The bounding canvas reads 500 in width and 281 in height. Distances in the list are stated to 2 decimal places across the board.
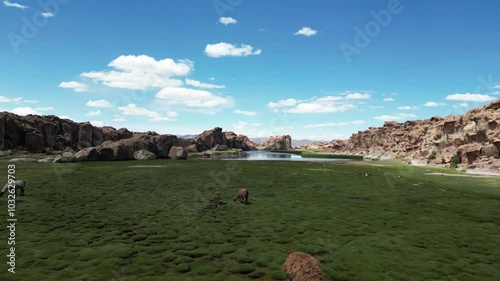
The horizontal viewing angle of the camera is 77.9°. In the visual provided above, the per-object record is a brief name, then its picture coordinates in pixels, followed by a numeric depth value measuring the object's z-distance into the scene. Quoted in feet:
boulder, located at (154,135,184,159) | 380.60
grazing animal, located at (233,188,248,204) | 97.45
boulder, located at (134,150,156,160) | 327.67
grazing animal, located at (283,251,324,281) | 38.25
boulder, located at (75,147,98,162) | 263.64
